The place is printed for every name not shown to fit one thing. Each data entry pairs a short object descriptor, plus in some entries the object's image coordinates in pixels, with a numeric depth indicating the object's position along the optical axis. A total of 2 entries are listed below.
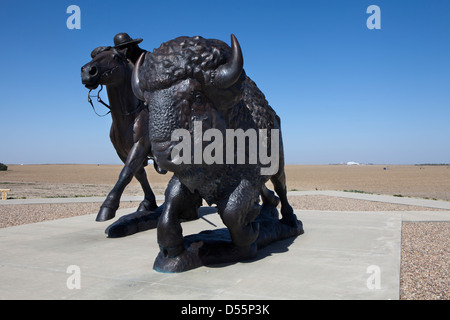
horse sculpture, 4.98
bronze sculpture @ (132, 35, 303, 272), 2.92
